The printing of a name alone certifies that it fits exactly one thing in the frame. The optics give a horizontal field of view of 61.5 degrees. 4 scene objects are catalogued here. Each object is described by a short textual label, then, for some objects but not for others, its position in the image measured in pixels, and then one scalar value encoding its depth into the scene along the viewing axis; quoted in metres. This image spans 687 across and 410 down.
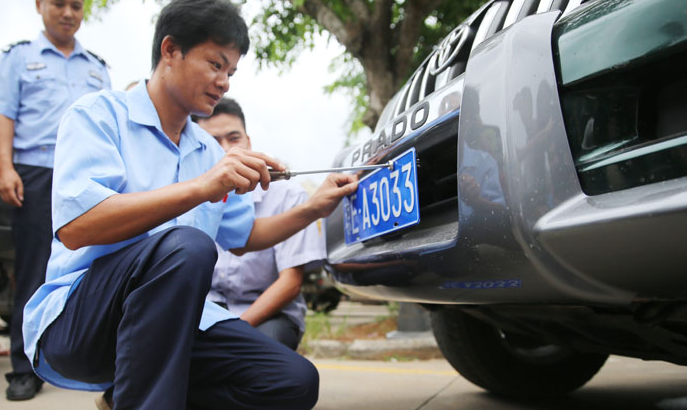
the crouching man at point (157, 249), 1.19
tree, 4.37
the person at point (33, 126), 2.21
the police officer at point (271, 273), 1.96
